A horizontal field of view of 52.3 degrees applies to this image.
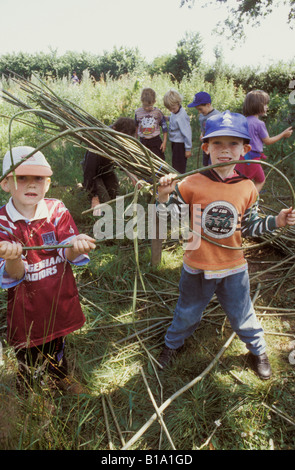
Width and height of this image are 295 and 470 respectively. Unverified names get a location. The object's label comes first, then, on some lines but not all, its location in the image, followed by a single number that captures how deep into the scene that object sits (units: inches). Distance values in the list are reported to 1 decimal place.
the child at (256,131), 123.3
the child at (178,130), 175.0
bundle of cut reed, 72.9
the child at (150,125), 185.6
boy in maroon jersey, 50.7
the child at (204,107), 154.3
